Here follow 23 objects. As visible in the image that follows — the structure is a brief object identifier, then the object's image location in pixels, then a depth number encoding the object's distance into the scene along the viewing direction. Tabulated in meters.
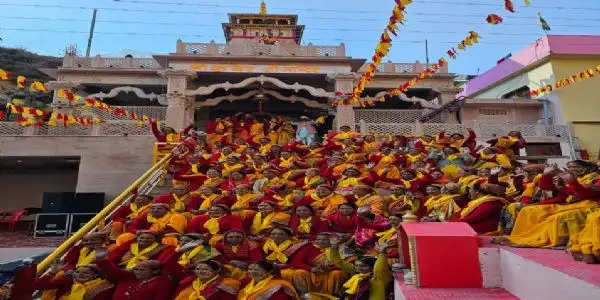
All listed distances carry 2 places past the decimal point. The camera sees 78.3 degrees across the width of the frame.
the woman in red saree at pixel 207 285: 4.38
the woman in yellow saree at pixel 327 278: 4.56
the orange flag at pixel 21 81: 9.27
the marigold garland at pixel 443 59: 10.24
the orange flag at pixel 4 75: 8.90
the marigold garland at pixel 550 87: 14.23
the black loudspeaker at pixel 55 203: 10.07
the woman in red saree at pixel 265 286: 4.22
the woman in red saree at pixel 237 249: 5.14
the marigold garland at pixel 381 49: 8.34
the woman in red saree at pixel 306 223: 6.02
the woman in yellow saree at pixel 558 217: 3.62
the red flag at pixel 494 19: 8.39
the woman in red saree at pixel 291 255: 4.61
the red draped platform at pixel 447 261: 2.97
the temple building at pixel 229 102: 12.48
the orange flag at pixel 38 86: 10.13
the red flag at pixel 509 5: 6.66
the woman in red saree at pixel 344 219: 6.21
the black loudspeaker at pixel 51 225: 9.90
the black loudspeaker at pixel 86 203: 10.24
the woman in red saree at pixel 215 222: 6.18
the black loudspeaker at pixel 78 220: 10.11
